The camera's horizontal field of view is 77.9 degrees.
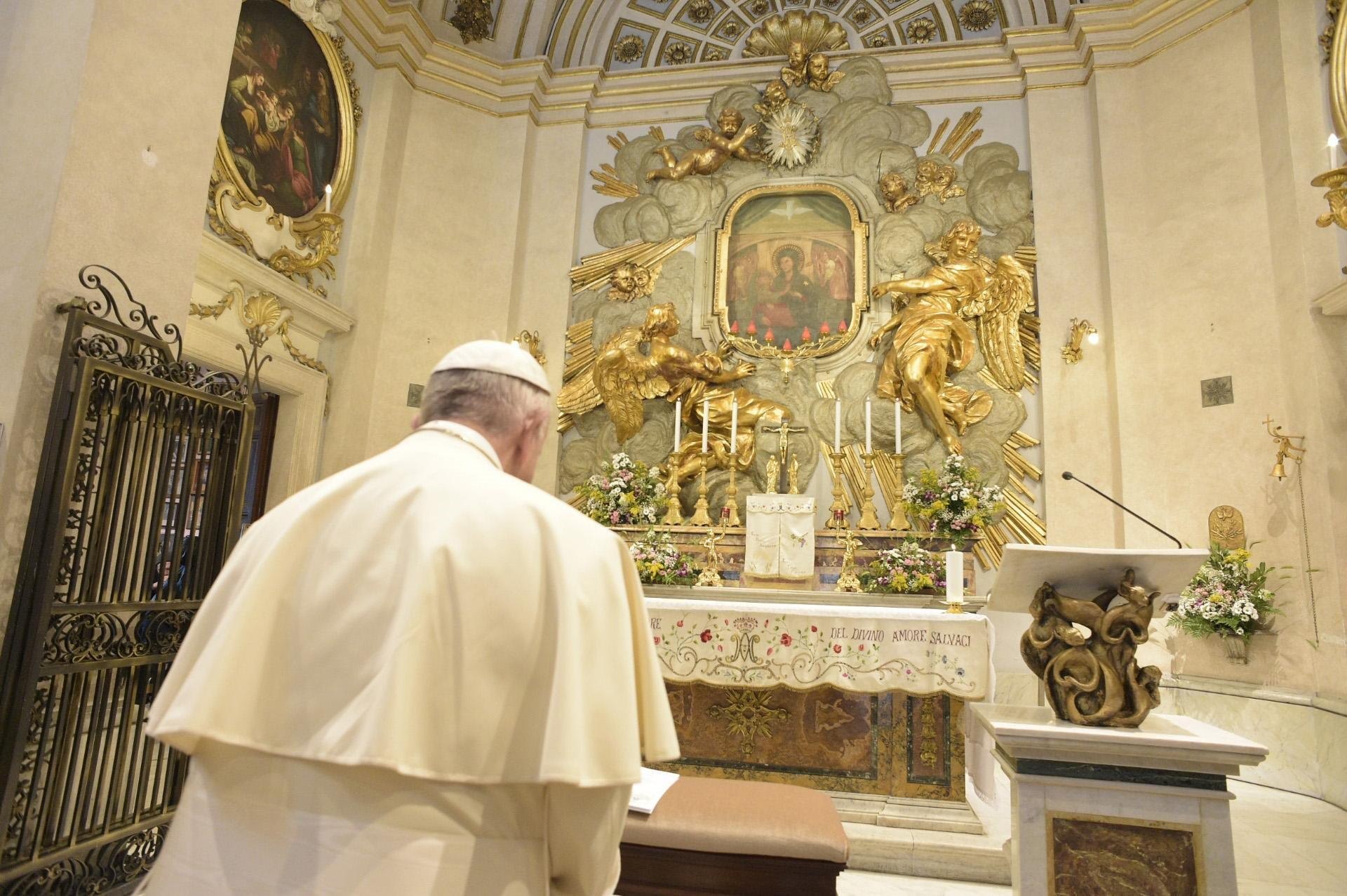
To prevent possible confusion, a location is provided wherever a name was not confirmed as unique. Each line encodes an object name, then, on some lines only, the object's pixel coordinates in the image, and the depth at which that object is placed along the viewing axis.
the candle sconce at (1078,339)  7.99
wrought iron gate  3.16
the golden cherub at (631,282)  9.19
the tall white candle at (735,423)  7.54
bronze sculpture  3.03
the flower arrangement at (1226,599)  6.59
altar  4.39
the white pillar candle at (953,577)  4.92
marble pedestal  2.80
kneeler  2.64
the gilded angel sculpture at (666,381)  8.44
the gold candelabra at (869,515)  7.57
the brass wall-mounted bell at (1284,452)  6.62
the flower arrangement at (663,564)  7.20
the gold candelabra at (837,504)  7.68
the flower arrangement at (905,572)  6.79
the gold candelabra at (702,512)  7.90
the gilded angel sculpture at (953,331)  8.12
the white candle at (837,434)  8.19
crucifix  7.96
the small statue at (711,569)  7.31
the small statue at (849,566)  7.08
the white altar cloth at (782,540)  7.12
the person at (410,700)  1.30
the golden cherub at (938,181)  8.85
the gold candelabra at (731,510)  7.88
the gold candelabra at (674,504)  8.03
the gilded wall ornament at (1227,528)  6.96
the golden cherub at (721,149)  9.45
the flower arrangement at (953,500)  7.30
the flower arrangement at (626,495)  7.96
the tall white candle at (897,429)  7.65
